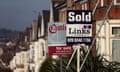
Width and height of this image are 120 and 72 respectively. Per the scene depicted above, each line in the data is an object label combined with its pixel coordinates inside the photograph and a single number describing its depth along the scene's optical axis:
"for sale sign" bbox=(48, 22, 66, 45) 20.23
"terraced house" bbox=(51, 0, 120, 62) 29.03
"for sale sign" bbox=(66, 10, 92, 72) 20.31
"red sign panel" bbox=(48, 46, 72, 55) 20.06
